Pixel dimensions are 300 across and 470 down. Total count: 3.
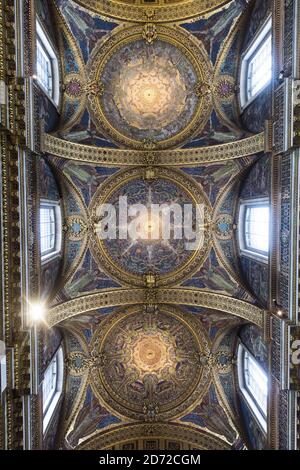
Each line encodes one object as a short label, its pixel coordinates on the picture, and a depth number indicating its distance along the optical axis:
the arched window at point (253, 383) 14.14
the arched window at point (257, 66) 12.70
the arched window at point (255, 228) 13.85
